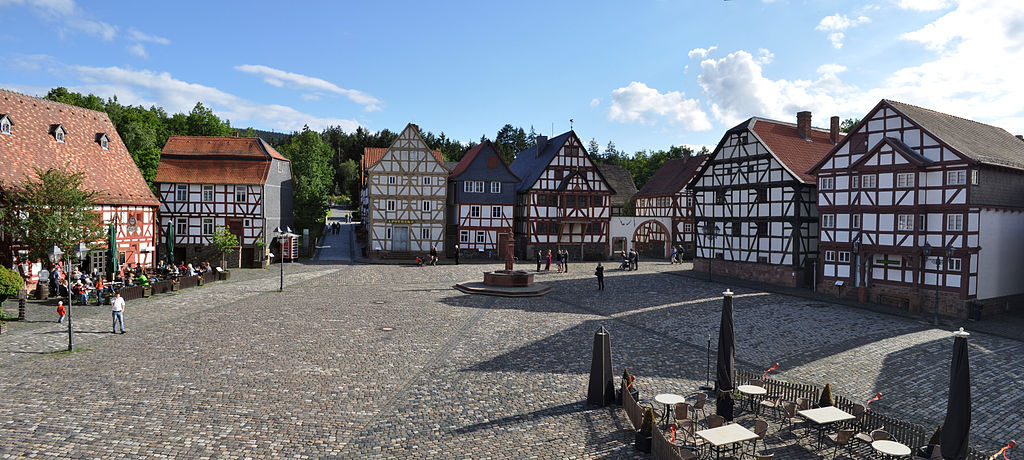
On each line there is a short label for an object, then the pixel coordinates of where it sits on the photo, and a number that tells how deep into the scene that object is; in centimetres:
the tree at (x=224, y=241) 3597
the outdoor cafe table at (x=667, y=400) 1128
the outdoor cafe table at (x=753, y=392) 1183
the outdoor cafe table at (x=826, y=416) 1019
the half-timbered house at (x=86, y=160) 2672
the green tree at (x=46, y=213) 2405
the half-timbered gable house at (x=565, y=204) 4659
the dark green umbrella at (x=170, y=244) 3147
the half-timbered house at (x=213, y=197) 3878
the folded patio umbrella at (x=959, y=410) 893
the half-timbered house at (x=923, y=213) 2391
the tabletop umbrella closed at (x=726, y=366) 1127
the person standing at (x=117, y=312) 1738
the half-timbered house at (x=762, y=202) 3222
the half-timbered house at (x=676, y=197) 5197
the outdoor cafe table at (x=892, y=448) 919
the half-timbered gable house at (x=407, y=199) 4500
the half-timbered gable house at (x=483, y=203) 4656
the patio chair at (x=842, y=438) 981
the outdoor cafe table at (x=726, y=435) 951
